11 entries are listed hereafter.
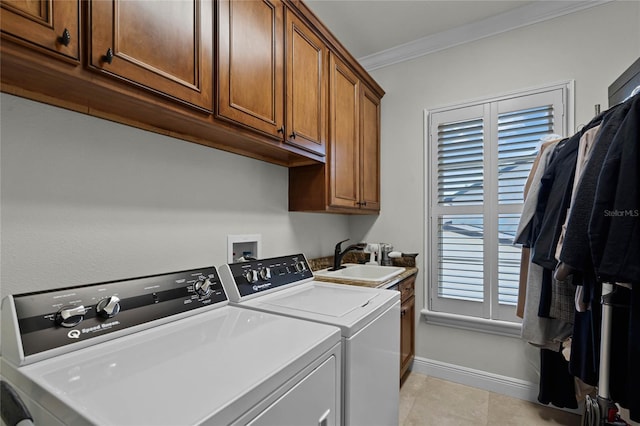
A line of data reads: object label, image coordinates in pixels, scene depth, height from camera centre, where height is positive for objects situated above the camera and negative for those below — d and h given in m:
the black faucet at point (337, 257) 2.36 -0.38
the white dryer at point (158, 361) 0.58 -0.38
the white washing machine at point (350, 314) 1.06 -0.43
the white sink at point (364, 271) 2.28 -0.49
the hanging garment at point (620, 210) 0.87 +0.00
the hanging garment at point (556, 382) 1.87 -1.10
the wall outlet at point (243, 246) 1.64 -0.22
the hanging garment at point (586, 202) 1.03 +0.03
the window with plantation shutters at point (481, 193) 2.17 +0.13
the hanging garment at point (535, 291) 1.53 -0.43
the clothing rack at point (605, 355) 1.03 -0.51
